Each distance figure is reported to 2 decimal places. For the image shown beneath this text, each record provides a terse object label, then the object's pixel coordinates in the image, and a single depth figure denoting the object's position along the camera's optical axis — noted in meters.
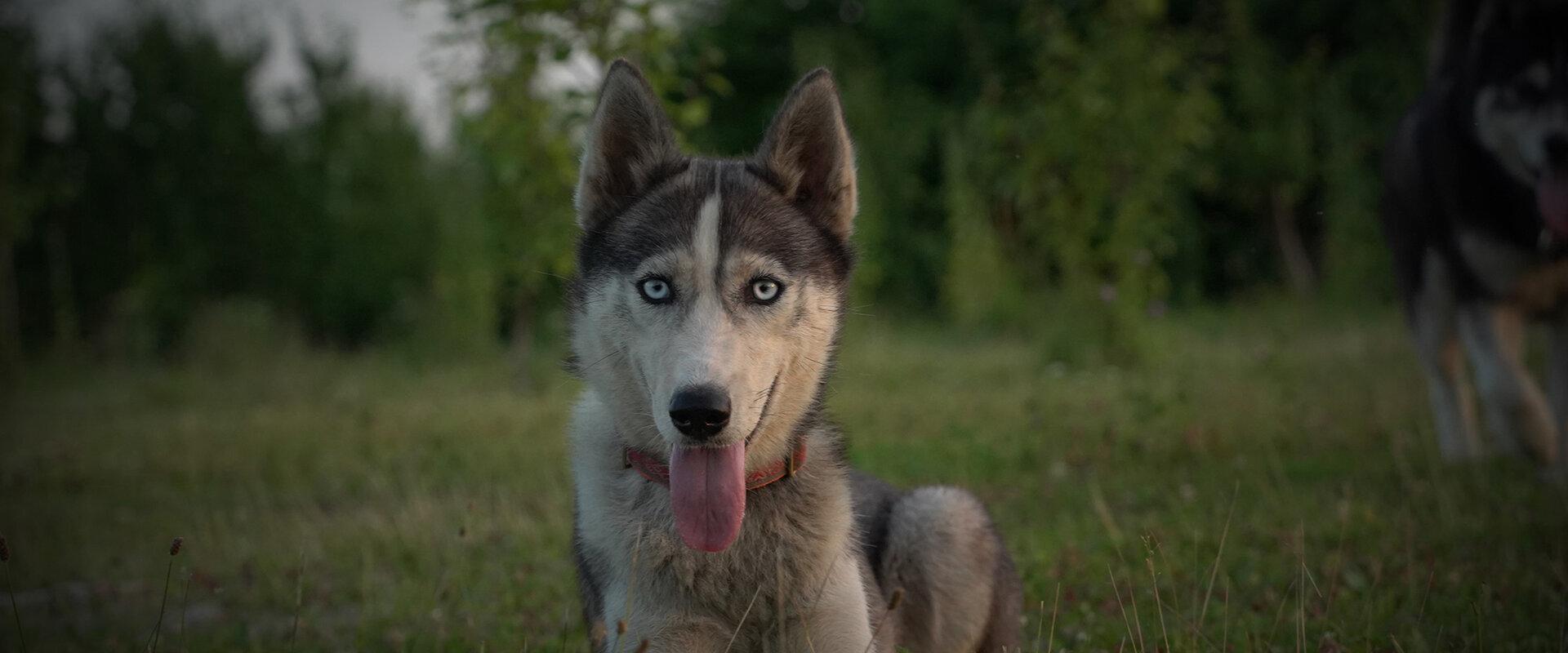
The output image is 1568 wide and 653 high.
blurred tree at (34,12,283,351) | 16.66
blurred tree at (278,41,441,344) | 17.53
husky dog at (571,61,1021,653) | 2.78
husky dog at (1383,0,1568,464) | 5.30
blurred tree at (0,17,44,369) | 14.22
